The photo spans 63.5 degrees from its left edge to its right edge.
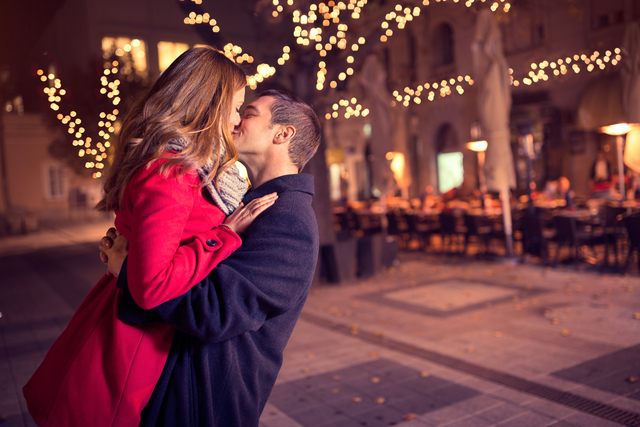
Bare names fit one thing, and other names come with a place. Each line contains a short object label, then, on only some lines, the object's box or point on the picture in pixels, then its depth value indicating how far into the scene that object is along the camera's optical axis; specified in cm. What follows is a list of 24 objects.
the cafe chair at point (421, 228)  1287
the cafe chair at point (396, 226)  1337
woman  140
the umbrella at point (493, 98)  962
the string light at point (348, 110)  1221
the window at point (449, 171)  2322
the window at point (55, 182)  3366
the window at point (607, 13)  1611
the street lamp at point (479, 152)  1248
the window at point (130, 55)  2415
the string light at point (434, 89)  2139
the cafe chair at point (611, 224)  923
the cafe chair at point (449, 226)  1188
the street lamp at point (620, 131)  970
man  146
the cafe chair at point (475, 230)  1121
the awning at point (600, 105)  1538
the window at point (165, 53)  3247
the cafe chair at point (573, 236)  938
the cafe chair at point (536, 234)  1005
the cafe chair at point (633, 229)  827
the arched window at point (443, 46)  2363
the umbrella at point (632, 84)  884
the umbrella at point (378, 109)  1147
